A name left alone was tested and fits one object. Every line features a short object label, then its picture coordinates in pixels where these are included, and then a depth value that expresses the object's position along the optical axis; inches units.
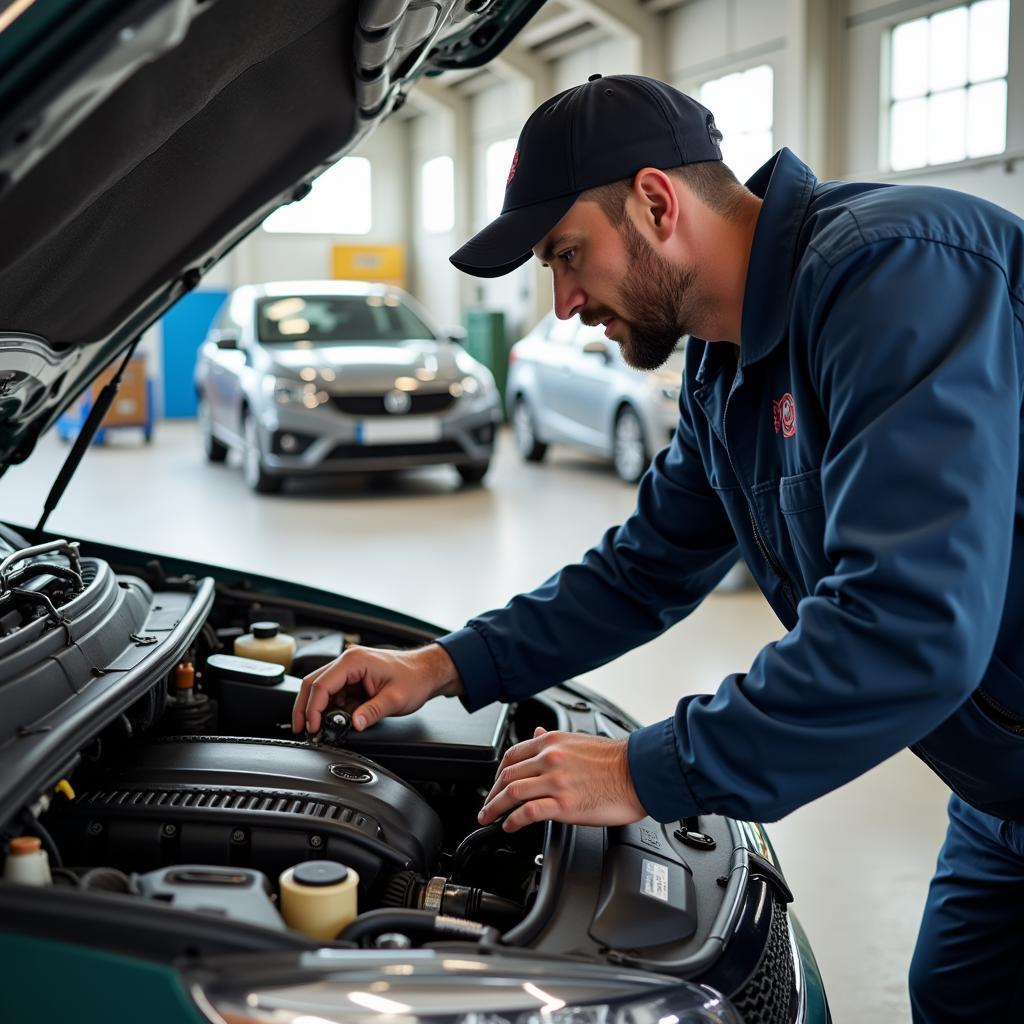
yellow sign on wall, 543.2
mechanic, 41.5
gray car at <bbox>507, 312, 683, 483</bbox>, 253.0
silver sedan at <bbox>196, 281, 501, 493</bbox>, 265.1
